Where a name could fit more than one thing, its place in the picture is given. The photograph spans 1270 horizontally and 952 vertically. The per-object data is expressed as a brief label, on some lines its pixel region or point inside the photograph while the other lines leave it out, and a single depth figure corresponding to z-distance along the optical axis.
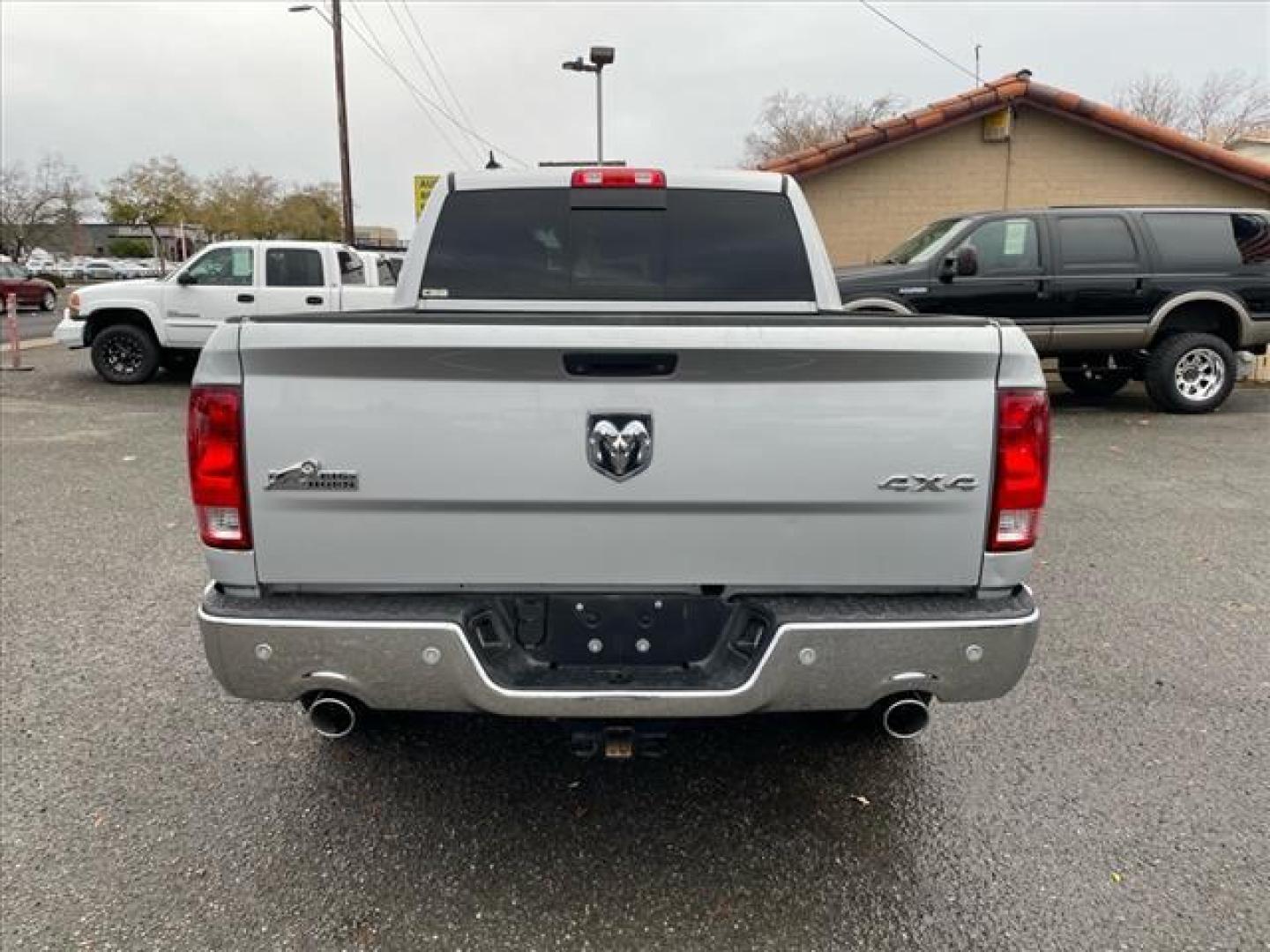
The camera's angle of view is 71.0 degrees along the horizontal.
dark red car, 28.81
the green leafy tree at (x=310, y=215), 60.56
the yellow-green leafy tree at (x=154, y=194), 58.88
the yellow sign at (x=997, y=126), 12.97
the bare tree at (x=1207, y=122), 37.97
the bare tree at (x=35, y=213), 71.38
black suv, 9.72
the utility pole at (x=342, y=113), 21.81
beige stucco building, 13.04
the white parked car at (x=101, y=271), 62.69
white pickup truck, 12.18
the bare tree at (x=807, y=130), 48.22
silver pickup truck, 2.18
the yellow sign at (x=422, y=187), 15.97
